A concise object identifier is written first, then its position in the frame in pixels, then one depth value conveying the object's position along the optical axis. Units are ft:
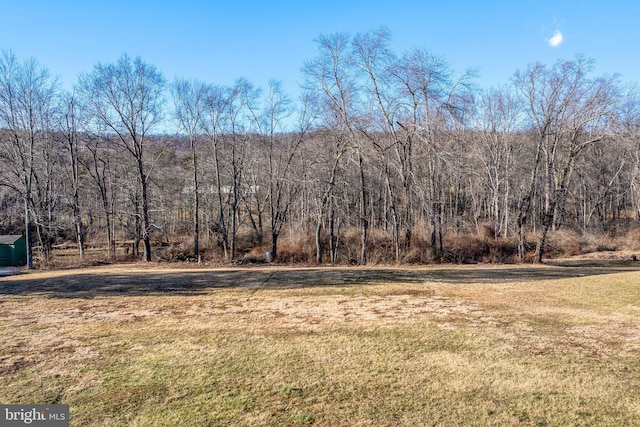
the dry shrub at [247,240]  97.98
